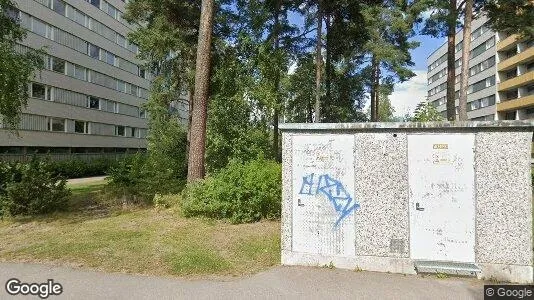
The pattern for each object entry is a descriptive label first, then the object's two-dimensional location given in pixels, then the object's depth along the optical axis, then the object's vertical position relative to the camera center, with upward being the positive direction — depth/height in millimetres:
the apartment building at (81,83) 32250 +7921
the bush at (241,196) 8666 -941
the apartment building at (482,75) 55031 +12739
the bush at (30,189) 9531 -883
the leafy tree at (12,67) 10328 +2541
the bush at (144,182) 11555 -848
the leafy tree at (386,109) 57656 +7819
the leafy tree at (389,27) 18703 +6640
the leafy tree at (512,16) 16328 +6399
